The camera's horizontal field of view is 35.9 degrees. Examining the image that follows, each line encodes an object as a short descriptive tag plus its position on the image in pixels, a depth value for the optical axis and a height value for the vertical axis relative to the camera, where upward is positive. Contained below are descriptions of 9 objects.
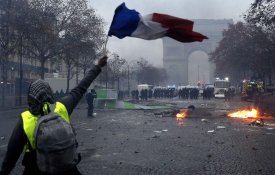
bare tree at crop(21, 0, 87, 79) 38.61 +6.43
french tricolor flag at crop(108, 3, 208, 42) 4.82 +0.71
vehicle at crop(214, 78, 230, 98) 62.69 +0.29
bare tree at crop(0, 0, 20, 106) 35.41 +5.28
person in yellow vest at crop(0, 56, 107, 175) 3.11 -0.30
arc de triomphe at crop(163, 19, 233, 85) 127.50 +12.06
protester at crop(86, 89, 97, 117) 23.31 -0.88
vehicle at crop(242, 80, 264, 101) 48.12 +0.02
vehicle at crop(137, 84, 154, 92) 74.75 +0.27
